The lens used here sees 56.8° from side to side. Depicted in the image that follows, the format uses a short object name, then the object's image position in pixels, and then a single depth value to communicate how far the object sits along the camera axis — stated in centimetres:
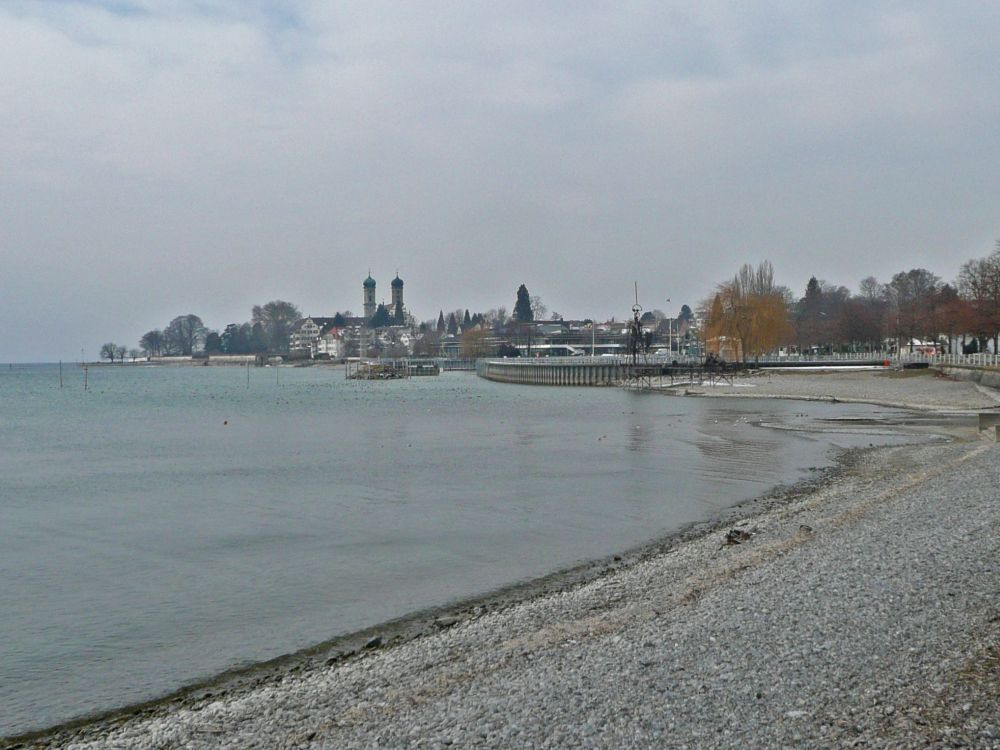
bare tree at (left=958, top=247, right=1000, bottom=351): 5745
